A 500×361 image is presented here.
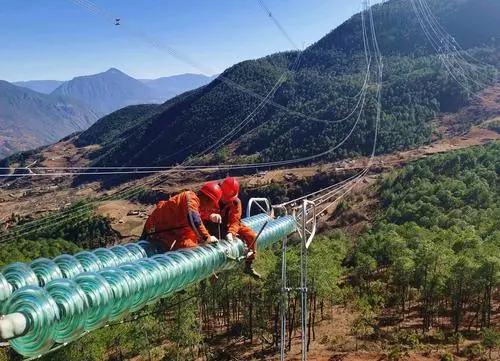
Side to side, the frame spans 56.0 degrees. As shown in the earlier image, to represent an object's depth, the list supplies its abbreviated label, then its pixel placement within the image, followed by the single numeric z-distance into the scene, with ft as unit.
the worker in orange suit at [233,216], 32.37
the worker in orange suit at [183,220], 29.53
